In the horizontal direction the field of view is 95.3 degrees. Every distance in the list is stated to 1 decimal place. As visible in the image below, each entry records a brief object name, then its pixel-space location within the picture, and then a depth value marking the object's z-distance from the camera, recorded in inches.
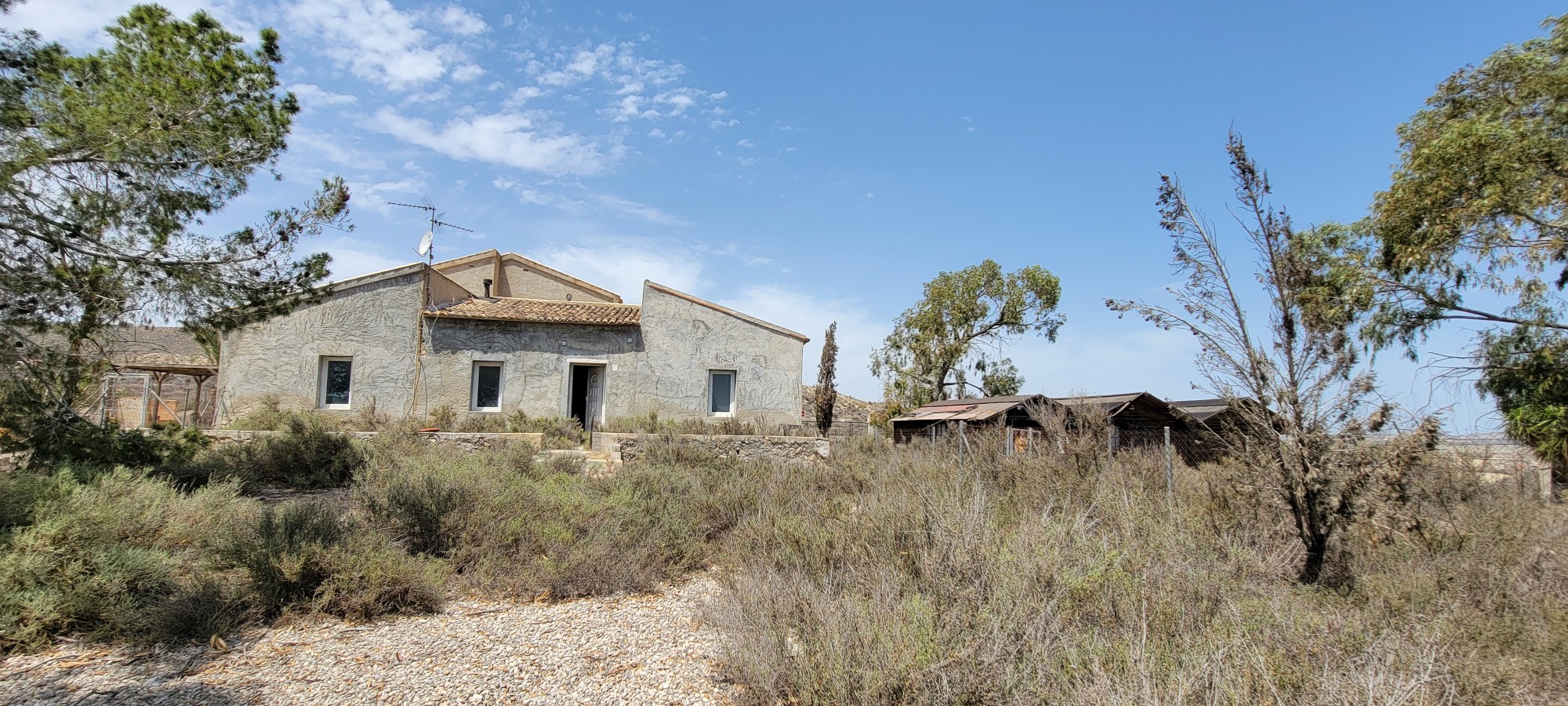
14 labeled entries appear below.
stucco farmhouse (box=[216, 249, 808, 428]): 575.5
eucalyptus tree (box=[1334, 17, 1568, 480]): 406.0
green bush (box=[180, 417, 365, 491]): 358.0
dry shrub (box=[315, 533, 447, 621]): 184.7
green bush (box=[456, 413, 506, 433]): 568.7
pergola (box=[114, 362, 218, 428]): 715.4
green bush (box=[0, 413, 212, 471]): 252.5
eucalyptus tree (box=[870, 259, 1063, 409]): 942.4
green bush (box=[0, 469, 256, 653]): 159.5
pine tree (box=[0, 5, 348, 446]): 223.3
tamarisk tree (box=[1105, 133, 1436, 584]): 206.7
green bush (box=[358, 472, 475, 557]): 236.4
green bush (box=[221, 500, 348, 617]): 184.5
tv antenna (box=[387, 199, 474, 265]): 627.2
